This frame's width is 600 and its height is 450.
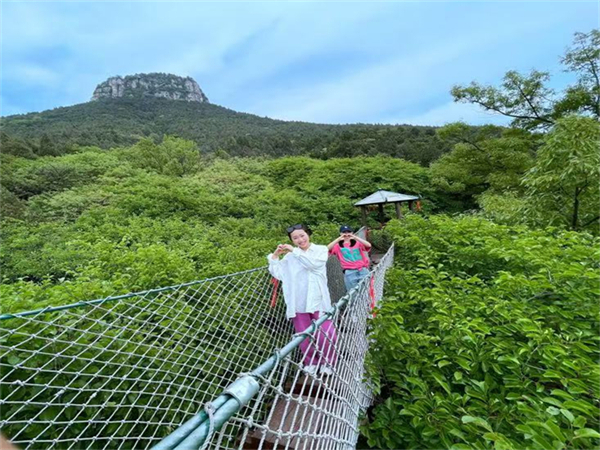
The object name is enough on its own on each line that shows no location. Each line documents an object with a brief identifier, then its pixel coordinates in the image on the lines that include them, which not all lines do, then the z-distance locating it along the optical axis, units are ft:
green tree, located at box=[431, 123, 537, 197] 30.48
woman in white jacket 6.61
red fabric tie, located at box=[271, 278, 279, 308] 7.72
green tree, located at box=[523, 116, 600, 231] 11.45
